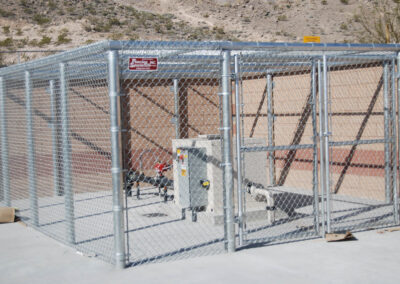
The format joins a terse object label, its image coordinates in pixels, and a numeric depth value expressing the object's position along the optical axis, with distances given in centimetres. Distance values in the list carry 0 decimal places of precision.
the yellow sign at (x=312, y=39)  818
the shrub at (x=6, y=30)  2903
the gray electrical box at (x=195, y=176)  859
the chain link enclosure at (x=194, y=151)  680
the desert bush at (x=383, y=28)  1772
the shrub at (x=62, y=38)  2811
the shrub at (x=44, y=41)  2738
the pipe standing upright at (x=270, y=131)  1266
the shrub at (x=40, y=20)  3180
